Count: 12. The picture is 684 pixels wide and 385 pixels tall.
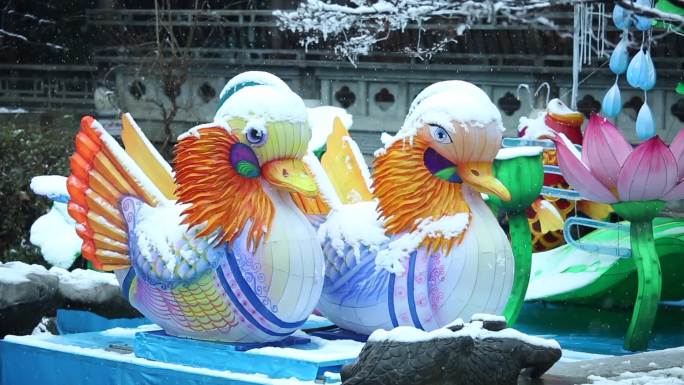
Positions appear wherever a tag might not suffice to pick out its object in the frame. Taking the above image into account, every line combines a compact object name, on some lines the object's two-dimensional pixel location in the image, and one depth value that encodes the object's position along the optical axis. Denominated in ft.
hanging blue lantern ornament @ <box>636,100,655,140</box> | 54.23
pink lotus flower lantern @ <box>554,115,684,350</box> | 46.65
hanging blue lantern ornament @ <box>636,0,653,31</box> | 48.86
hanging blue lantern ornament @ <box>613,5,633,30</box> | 50.35
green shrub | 61.24
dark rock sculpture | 32.64
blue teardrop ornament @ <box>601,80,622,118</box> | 55.69
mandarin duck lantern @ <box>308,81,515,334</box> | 41.08
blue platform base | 39.64
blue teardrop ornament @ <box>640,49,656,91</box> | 53.88
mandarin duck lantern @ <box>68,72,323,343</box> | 40.79
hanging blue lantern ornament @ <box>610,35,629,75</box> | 54.81
